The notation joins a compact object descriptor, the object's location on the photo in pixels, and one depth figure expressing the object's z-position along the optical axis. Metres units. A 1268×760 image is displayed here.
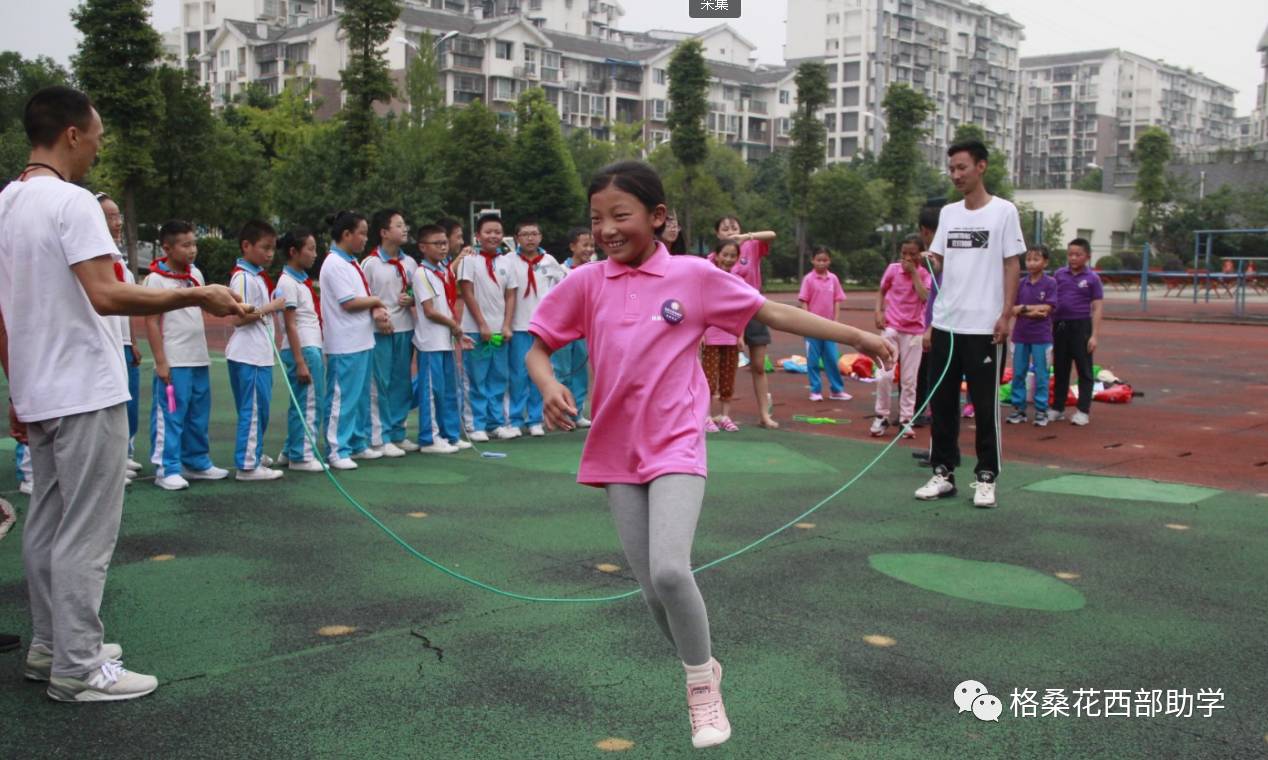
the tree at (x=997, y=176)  66.94
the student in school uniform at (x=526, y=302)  10.16
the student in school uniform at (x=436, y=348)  9.22
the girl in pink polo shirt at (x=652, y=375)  3.37
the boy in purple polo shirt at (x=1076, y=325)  10.95
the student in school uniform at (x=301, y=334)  8.02
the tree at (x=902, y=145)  52.16
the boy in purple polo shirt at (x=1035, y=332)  10.94
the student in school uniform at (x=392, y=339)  9.00
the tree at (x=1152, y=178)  69.81
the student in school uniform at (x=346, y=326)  8.41
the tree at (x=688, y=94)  46.75
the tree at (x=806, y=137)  48.66
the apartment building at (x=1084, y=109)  147.12
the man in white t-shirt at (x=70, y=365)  3.75
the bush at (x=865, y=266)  50.59
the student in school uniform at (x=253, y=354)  7.69
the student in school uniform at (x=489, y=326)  9.99
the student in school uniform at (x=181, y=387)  7.39
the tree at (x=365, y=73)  33.16
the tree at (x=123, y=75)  26.06
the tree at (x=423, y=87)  58.81
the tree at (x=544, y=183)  47.22
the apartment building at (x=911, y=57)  111.06
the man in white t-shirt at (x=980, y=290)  6.89
